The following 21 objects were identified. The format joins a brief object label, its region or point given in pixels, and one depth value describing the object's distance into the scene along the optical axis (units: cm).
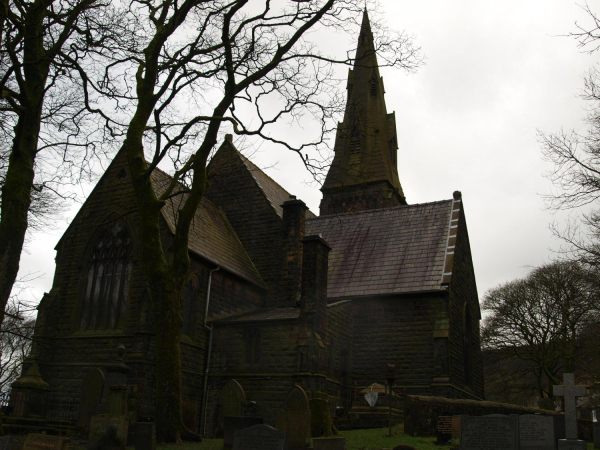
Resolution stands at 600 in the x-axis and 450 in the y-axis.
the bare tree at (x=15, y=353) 3656
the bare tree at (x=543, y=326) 3216
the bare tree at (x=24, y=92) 1050
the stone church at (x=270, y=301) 1841
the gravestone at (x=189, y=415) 1522
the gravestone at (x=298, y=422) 1162
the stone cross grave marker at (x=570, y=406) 1057
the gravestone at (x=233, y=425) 1176
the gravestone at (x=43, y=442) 923
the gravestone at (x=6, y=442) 912
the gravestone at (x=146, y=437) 1063
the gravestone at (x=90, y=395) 1414
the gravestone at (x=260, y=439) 959
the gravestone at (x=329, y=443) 1029
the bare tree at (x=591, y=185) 1315
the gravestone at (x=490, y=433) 983
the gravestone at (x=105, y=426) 1106
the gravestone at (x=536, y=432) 1128
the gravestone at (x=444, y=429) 1307
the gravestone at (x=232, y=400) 1428
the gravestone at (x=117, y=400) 1155
